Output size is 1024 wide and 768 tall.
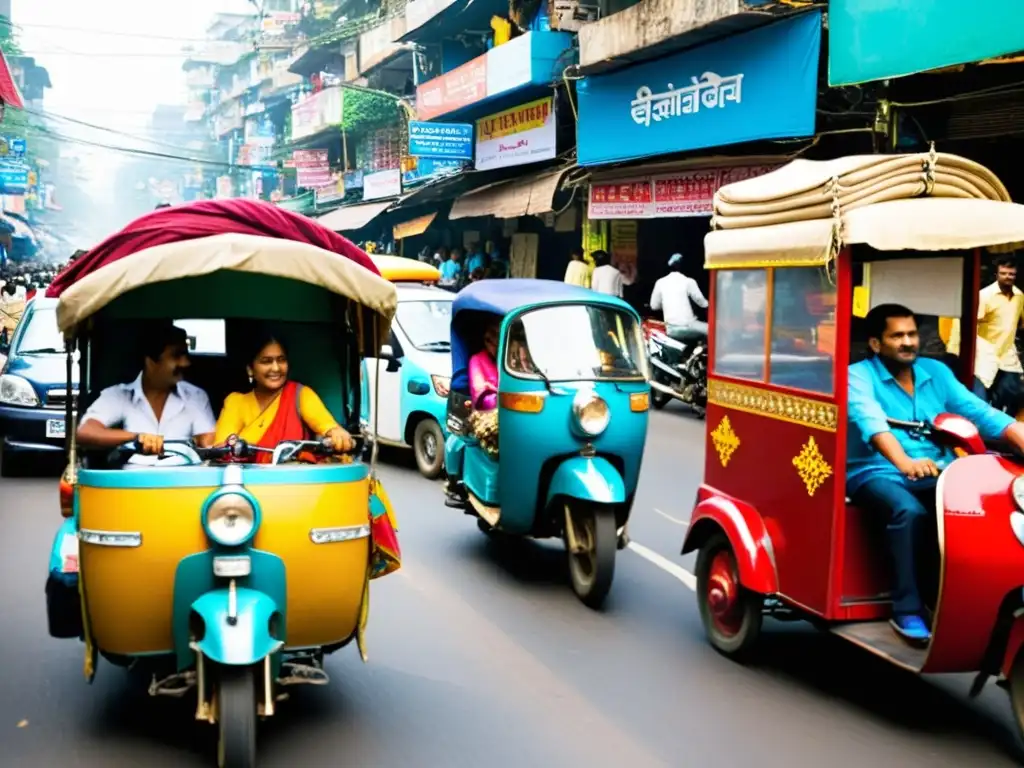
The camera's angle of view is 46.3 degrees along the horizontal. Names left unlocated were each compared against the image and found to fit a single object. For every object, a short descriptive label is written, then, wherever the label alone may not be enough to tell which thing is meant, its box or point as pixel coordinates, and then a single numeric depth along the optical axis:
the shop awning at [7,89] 19.38
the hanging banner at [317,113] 41.62
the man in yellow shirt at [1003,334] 10.41
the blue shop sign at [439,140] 27.08
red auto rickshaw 4.23
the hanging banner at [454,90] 25.44
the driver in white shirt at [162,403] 4.86
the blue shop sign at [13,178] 31.14
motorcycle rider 14.77
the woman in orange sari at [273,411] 4.91
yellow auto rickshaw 4.02
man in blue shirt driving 4.61
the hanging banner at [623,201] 18.70
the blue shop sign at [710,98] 13.98
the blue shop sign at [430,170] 29.17
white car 10.46
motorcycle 14.49
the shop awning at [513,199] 21.58
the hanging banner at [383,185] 35.66
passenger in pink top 7.36
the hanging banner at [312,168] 46.72
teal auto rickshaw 6.53
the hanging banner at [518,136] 23.31
